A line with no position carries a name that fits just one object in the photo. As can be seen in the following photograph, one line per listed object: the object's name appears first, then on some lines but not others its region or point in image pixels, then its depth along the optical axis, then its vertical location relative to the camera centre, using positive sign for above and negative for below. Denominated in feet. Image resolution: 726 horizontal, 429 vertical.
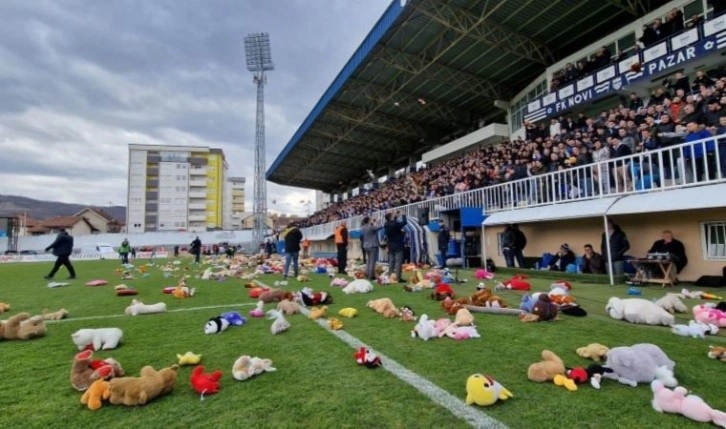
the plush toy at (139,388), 9.14 -3.30
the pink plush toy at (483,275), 35.58 -2.95
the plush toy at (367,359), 11.34 -3.35
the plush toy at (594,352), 11.65 -3.31
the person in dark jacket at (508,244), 40.04 -0.17
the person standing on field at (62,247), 40.45 +0.27
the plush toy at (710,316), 15.19 -3.01
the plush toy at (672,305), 18.04 -3.00
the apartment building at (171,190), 262.06 +39.17
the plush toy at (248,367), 10.66 -3.35
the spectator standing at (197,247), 79.77 +0.07
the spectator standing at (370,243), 35.53 +0.14
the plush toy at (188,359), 11.93 -3.40
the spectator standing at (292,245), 39.52 +0.09
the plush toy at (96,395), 8.96 -3.38
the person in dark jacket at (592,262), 31.42 -1.69
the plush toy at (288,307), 19.86 -3.14
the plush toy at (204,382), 9.70 -3.38
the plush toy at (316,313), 18.51 -3.22
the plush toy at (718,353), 11.42 -3.35
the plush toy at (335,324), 16.25 -3.31
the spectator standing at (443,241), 45.50 +0.27
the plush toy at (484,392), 8.66 -3.32
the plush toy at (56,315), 19.15 -3.21
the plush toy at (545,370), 10.07 -3.31
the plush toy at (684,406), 7.70 -3.39
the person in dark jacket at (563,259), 35.32 -1.58
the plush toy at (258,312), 19.52 -3.28
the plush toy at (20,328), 15.02 -3.01
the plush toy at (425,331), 14.33 -3.19
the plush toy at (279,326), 15.76 -3.24
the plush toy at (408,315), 17.63 -3.21
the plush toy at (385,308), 18.57 -3.12
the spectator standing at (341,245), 44.68 +0.00
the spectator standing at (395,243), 33.86 +0.09
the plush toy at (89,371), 10.03 -3.17
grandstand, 28.30 +19.23
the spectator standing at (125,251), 79.12 -0.49
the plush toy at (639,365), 9.83 -3.19
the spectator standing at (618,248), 29.27 -0.57
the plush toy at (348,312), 18.72 -3.22
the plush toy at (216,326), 15.92 -3.23
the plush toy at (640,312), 15.94 -3.00
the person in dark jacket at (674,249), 26.78 -0.64
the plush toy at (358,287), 26.75 -2.92
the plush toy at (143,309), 20.63 -3.22
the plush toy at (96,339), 13.67 -3.15
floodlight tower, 124.77 +41.98
